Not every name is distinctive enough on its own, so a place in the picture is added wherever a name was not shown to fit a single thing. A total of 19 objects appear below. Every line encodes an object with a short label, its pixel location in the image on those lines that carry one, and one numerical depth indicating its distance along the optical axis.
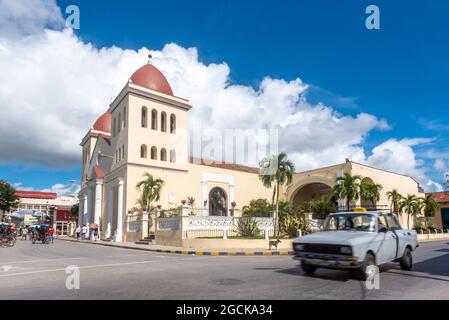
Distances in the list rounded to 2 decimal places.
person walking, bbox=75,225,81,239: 39.24
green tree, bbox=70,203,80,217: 59.00
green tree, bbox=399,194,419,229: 42.59
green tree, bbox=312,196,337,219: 33.93
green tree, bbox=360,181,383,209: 34.09
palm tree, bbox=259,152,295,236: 25.59
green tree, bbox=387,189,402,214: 41.13
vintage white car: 7.96
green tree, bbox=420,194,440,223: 47.38
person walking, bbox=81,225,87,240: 35.83
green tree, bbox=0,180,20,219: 54.19
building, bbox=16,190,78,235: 71.75
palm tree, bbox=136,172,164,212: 30.22
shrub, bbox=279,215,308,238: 24.66
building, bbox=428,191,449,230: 55.38
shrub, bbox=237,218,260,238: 23.66
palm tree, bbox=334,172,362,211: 32.91
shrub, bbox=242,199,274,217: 28.34
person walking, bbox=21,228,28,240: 35.00
